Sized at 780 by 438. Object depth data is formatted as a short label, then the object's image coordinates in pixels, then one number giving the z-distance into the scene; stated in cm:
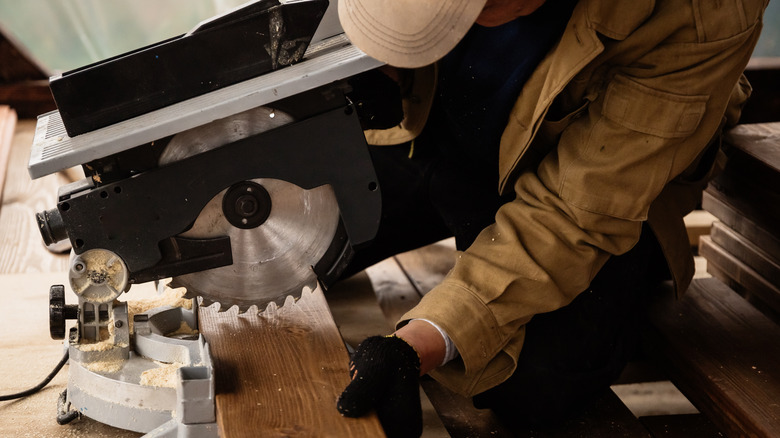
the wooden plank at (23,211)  253
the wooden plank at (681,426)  186
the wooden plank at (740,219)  205
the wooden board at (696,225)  280
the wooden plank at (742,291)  207
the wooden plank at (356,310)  214
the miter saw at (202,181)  137
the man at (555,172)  140
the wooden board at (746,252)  204
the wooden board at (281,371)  134
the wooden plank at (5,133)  319
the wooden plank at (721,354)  161
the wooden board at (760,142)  196
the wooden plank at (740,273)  204
